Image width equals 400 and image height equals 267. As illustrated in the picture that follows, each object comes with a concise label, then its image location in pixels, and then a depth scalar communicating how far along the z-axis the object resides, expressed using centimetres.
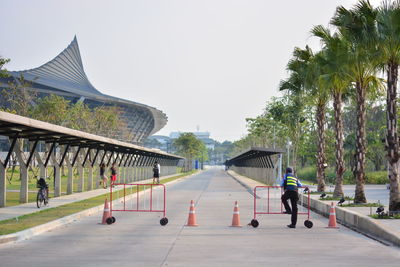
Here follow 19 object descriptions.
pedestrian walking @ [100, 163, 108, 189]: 4307
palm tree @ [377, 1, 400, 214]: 1980
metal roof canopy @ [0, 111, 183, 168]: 2006
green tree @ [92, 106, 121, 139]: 7640
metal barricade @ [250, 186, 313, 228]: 1758
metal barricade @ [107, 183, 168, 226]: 2538
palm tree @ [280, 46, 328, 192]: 3359
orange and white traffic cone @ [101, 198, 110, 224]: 1841
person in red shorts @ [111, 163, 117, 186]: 4327
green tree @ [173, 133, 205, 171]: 14612
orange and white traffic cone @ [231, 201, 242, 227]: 1781
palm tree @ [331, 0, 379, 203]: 2173
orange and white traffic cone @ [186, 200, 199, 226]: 1780
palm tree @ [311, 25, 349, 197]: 2553
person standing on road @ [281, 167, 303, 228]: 1788
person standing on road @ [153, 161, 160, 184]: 4975
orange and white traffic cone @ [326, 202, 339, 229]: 1780
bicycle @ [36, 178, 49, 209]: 2373
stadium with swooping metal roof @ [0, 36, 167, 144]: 13350
